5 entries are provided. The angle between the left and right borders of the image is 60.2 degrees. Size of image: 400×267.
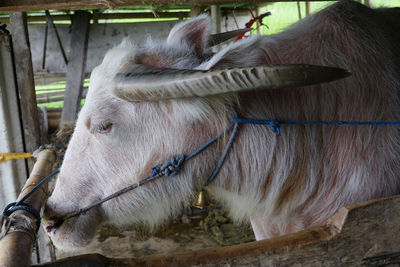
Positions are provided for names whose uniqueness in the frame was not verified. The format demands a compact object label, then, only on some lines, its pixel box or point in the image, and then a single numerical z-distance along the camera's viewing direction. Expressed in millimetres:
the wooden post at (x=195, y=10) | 6156
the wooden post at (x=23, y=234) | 1005
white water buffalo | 1450
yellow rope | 2555
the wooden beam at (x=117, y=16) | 6926
